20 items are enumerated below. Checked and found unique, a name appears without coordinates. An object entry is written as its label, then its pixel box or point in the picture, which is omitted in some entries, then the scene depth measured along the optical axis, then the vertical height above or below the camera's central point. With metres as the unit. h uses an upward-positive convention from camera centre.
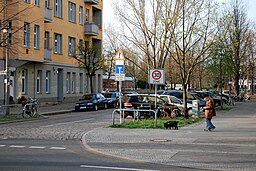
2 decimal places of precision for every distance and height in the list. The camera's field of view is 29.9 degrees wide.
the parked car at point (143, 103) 28.62 -0.61
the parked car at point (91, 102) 39.41 -0.73
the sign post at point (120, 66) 21.67 +1.23
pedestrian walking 20.39 -0.84
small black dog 20.61 -1.34
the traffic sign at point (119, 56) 21.60 +1.68
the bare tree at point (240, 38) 57.12 +6.74
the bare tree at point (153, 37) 33.12 +4.40
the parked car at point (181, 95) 36.94 -0.18
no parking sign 22.38 +0.74
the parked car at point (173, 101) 30.70 -0.53
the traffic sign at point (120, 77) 21.84 +0.73
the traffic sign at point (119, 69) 21.79 +1.10
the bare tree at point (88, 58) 46.53 +3.46
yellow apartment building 37.28 +4.13
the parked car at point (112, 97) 44.89 -0.42
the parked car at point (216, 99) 48.51 -0.67
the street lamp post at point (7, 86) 28.93 +0.43
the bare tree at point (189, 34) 28.69 +3.62
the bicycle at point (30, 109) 29.07 -0.96
